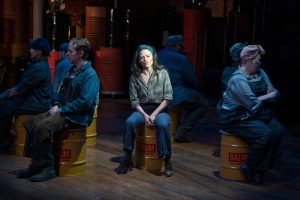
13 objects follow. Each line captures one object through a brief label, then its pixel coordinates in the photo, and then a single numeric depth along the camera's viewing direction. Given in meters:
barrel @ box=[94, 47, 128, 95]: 11.95
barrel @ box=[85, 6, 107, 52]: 12.34
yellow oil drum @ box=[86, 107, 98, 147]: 7.26
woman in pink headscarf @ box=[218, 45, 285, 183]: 5.62
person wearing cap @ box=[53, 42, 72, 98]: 6.62
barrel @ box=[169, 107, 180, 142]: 7.54
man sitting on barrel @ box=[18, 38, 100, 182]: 5.55
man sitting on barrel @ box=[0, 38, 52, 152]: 6.21
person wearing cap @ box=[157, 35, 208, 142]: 7.35
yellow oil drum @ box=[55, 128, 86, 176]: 5.75
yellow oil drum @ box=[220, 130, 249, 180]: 5.75
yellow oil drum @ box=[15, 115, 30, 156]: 6.53
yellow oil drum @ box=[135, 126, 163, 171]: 6.07
